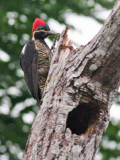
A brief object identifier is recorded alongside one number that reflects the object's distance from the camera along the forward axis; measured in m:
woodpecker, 9.77
